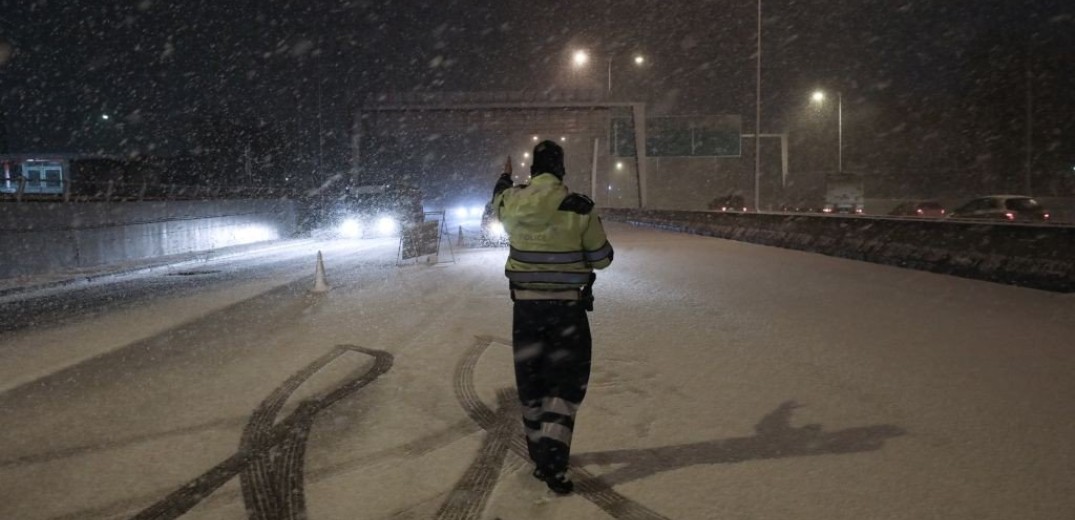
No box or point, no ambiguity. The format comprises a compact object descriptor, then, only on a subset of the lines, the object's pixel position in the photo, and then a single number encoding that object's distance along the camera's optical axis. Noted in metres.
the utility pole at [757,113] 35.75
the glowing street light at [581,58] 53.06
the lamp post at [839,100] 48.23
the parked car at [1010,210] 31.22
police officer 4.62
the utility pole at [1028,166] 37.44
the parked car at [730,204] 58.96
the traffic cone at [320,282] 15.40
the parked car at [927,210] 39.56
